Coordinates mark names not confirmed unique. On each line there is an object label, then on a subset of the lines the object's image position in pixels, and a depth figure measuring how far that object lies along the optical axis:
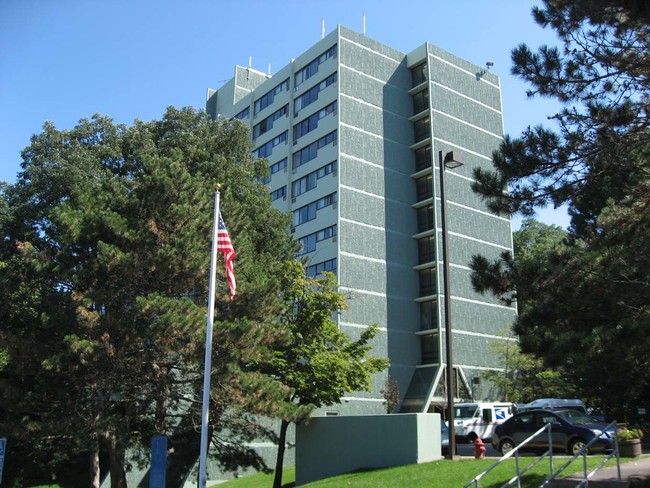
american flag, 16.19
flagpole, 14.32
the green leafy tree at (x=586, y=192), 12.12
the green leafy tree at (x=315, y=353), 22.08
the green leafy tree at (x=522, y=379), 38.65
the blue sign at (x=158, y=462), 14.80
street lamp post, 17.84
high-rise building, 45.78
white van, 28.00
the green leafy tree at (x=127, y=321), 17.83
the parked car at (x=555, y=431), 17.88
